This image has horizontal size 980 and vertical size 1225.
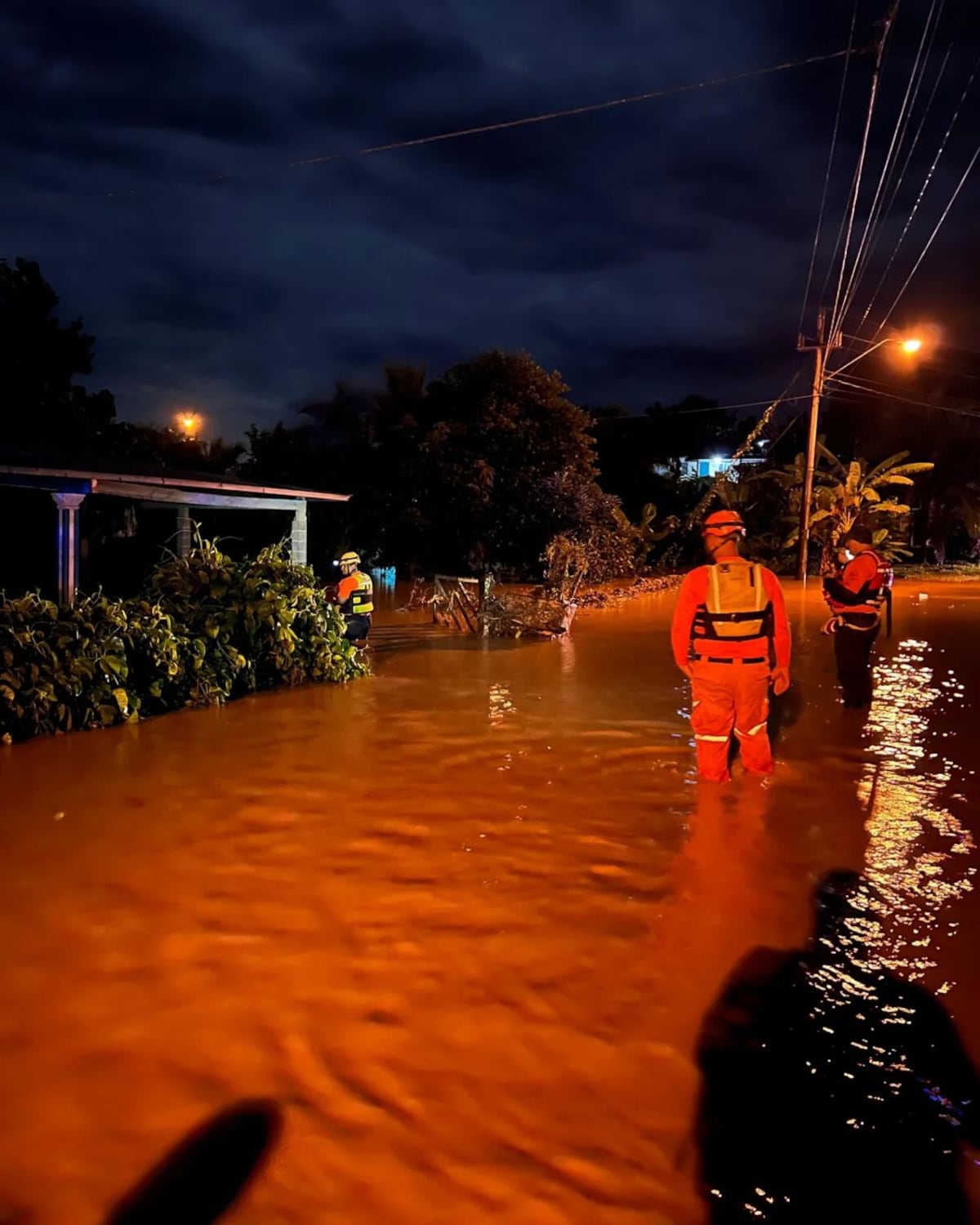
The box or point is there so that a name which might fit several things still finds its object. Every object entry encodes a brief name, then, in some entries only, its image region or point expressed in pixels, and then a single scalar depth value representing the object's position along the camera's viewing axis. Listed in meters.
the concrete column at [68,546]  9.52
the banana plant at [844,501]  29.19
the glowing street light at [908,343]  21.86
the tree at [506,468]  22.42
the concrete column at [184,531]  15.76
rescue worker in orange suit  5.98
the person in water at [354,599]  11.23
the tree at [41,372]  18.77
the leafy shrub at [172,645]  7.95
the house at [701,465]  40.55
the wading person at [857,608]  8.69
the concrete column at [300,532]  14.15
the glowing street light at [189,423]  38.09
